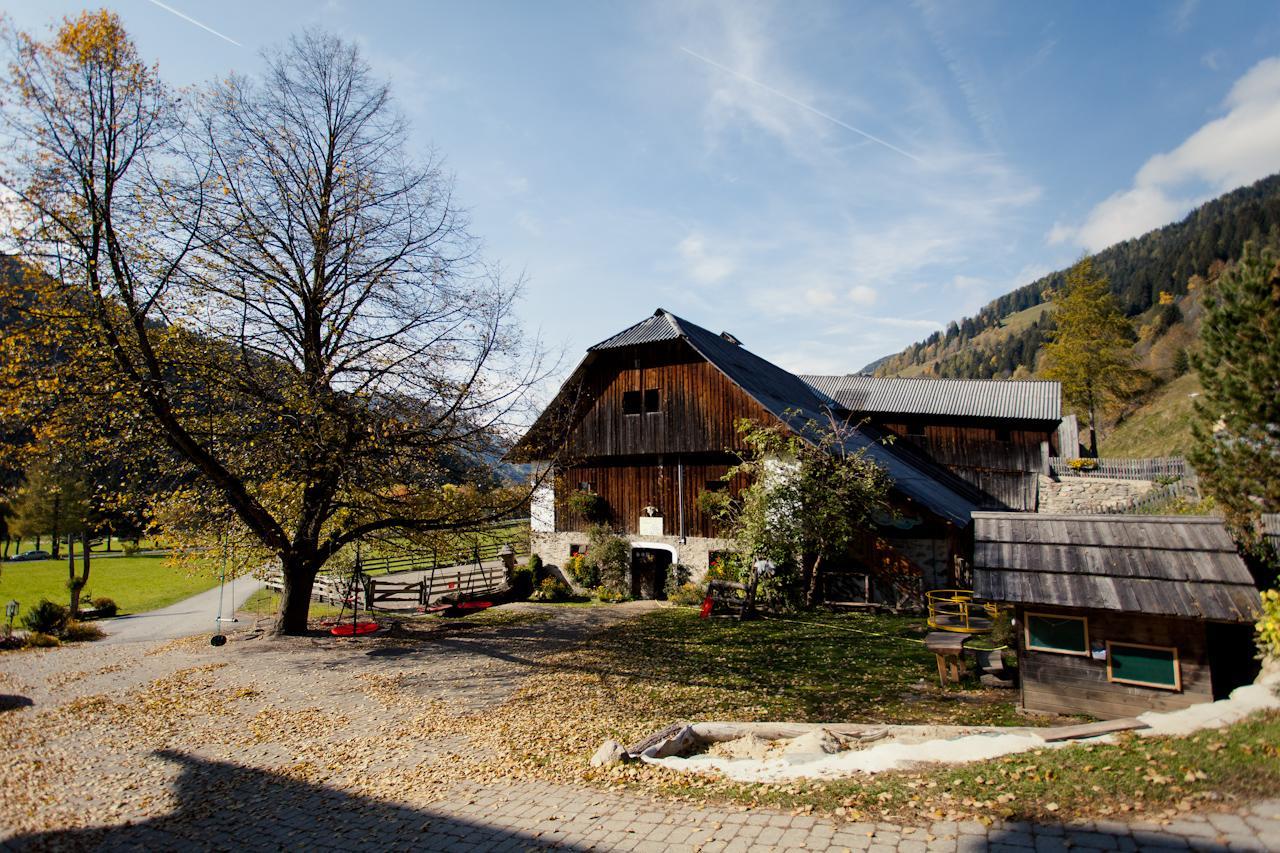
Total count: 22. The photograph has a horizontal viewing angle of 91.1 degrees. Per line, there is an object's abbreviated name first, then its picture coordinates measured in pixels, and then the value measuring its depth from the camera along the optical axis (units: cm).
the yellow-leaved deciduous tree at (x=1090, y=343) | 4588
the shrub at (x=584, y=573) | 2434
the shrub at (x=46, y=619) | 1836
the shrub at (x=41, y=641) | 1698
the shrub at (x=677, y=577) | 2244
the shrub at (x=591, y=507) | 2438
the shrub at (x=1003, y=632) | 1191
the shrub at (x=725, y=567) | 1961
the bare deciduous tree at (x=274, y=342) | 1235
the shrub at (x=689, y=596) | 2128
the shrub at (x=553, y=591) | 2434
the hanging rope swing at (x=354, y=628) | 1745
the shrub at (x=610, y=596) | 2322
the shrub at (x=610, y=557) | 2350
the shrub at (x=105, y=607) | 2546
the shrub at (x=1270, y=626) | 657
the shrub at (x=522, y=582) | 2523
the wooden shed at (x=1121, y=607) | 807
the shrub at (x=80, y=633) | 1845
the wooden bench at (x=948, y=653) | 1084
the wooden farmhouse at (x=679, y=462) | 1897
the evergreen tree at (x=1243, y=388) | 1191
